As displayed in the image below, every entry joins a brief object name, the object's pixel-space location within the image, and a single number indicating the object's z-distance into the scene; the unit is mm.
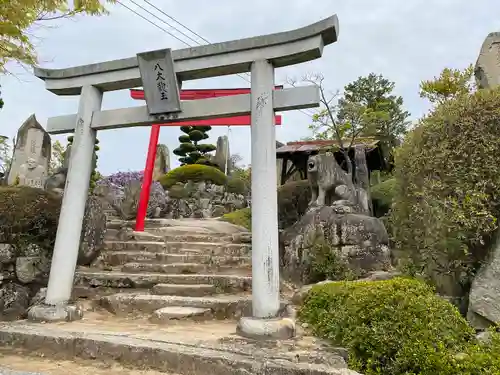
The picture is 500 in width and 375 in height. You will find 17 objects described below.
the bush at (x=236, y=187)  19453
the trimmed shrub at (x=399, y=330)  2947
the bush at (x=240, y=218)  12958
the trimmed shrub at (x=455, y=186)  3908
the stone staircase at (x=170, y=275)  5129
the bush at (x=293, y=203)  12234
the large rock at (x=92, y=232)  6410
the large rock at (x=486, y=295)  3670
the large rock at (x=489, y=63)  5602
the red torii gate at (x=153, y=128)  9862
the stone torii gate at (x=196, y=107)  4273
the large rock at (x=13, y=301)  5145
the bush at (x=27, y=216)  5449
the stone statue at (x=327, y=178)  8414
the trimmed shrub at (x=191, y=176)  19078
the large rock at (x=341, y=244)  6617
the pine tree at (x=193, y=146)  24650
